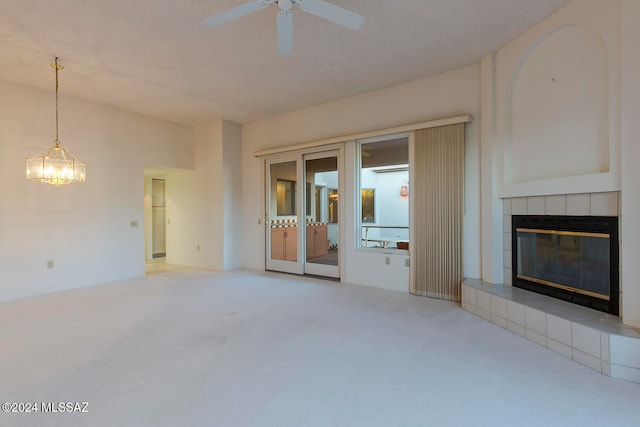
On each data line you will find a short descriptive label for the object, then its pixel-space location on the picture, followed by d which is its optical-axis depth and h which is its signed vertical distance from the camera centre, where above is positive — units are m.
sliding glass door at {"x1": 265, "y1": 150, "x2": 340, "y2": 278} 5.31 +0.00
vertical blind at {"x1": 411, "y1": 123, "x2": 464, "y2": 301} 3.91 +0.03
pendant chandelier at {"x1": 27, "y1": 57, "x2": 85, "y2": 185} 3.87 +0.57
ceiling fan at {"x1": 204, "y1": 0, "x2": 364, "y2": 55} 2.19 +1.42
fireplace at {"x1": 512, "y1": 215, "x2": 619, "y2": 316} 2.55 -0.42
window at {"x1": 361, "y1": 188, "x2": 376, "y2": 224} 5.21 +0.14
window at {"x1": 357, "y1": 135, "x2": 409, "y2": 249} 4.84 +0.41
